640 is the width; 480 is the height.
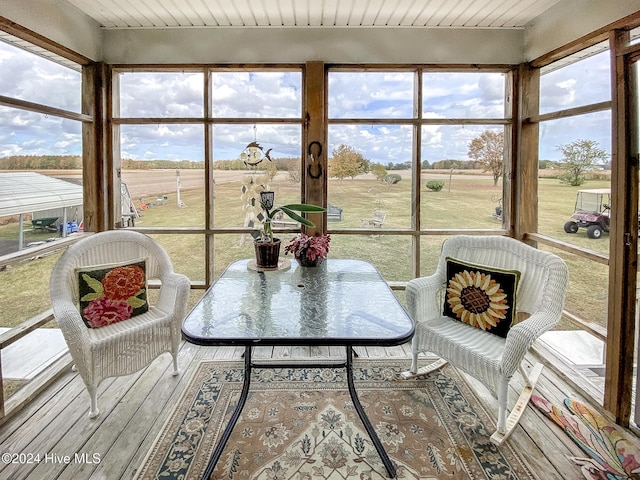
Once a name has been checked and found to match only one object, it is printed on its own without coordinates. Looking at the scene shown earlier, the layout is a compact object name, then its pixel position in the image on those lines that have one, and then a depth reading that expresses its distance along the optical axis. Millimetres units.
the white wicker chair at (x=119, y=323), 2139
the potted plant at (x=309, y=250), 2709
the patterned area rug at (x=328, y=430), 1828
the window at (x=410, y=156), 3311
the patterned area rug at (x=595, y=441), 1821
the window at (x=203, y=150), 3320
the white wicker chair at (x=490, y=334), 2016
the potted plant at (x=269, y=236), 2682
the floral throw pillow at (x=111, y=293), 2408
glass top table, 1627
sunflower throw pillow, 2334
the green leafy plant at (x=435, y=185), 3379
